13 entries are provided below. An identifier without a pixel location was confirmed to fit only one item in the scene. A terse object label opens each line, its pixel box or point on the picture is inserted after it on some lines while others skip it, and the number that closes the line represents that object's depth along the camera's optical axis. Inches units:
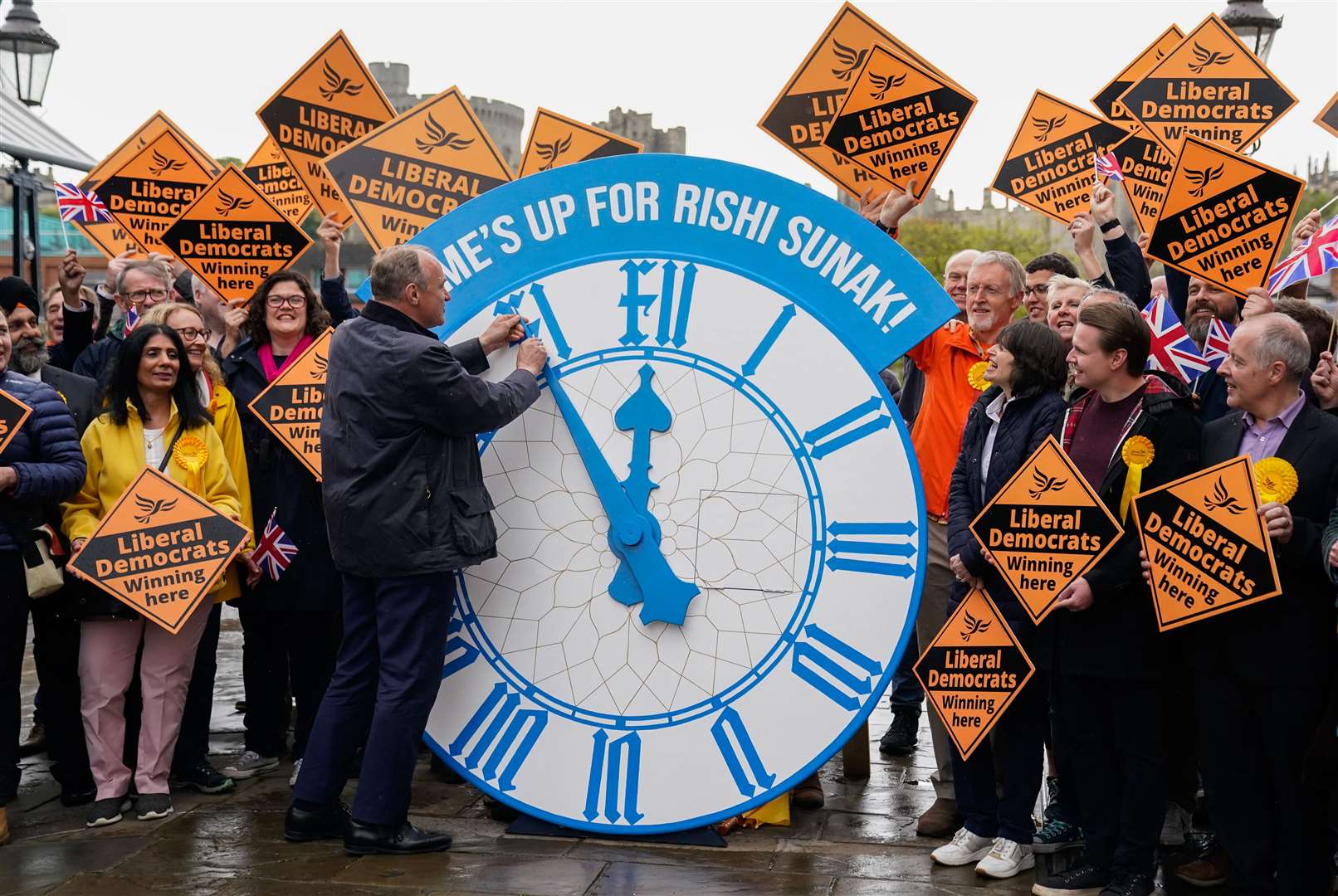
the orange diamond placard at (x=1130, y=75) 288.2
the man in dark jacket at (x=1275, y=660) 168.9
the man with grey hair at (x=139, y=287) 279.1
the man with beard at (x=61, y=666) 227.5
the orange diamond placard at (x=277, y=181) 313.0
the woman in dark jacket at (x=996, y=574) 193.6
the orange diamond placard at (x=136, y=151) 295.4
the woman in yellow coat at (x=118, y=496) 219.5
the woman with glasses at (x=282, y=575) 241.8
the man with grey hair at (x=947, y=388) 231.1
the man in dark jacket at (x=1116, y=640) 180.1
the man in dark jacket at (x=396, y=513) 192.9
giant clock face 200.7
